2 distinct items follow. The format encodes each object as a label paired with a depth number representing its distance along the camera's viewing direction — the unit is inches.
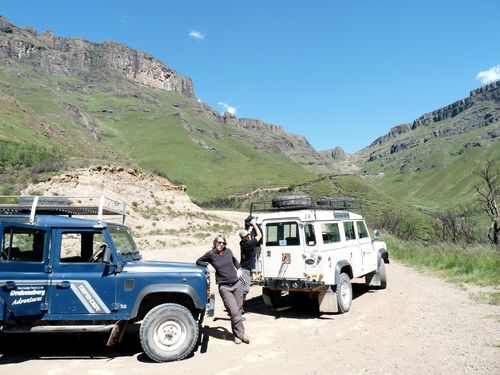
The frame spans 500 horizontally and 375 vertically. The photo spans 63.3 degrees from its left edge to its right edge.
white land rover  350.0
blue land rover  245.0
